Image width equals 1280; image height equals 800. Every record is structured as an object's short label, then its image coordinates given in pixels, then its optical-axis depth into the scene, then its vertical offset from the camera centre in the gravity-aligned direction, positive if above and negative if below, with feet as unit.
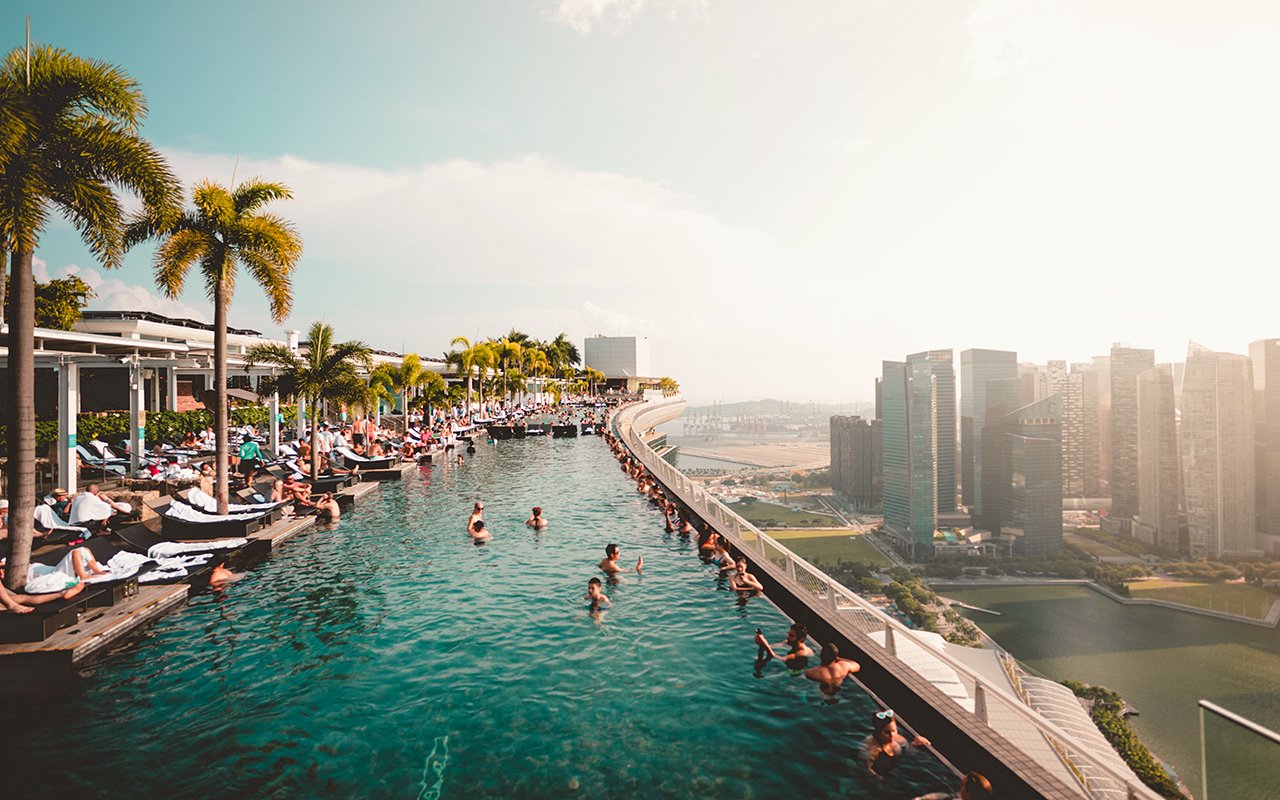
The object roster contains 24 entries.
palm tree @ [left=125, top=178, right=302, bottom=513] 54.95 +15.15
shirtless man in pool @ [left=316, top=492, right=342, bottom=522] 62.80 -9.30
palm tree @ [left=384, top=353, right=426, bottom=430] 145.48 +9.51
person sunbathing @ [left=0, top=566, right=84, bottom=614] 29.19 -8.55
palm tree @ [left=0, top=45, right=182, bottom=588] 30.73 +12.95
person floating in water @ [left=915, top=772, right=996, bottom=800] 18.60 -11.31
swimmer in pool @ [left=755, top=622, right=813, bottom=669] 30.63 -11.73
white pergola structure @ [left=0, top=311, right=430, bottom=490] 55.16 +5.97
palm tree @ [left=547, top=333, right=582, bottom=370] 401.08 +45.43
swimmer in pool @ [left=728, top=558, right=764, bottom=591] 41.24 -11.31
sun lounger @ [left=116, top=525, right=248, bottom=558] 42.29 -8.64
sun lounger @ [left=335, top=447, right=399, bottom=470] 91.40 -6.83
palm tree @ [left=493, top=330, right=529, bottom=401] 223.57 +21.84
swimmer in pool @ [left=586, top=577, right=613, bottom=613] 39.93 -11.66
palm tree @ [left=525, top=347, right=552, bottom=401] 283.59 +23.35
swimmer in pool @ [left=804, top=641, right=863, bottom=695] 28.04 -11.69
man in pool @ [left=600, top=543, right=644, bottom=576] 46.65 -11.19
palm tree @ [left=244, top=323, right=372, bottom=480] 83.30 +6.15
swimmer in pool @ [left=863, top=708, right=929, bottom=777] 22.45 -12.10
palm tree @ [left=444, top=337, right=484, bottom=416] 192.95 +17.15
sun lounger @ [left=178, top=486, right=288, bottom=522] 51.37 -6.94
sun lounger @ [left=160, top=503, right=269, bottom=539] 48.71 -8.26
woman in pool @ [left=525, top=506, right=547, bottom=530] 61.57 -10.58
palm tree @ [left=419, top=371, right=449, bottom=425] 165.13 +6.28
